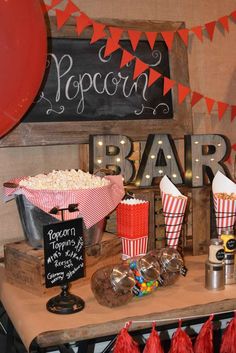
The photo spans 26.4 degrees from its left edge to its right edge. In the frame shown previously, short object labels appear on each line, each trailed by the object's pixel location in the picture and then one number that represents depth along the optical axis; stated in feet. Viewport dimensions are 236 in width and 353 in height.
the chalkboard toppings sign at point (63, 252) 5.06
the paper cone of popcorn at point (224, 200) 6.45
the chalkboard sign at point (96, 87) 6.91
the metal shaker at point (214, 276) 5.83
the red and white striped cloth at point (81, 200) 5.55
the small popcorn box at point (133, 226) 6.29
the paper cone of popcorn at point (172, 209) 6.32
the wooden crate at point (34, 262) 5.63
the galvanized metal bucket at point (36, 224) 5.71
